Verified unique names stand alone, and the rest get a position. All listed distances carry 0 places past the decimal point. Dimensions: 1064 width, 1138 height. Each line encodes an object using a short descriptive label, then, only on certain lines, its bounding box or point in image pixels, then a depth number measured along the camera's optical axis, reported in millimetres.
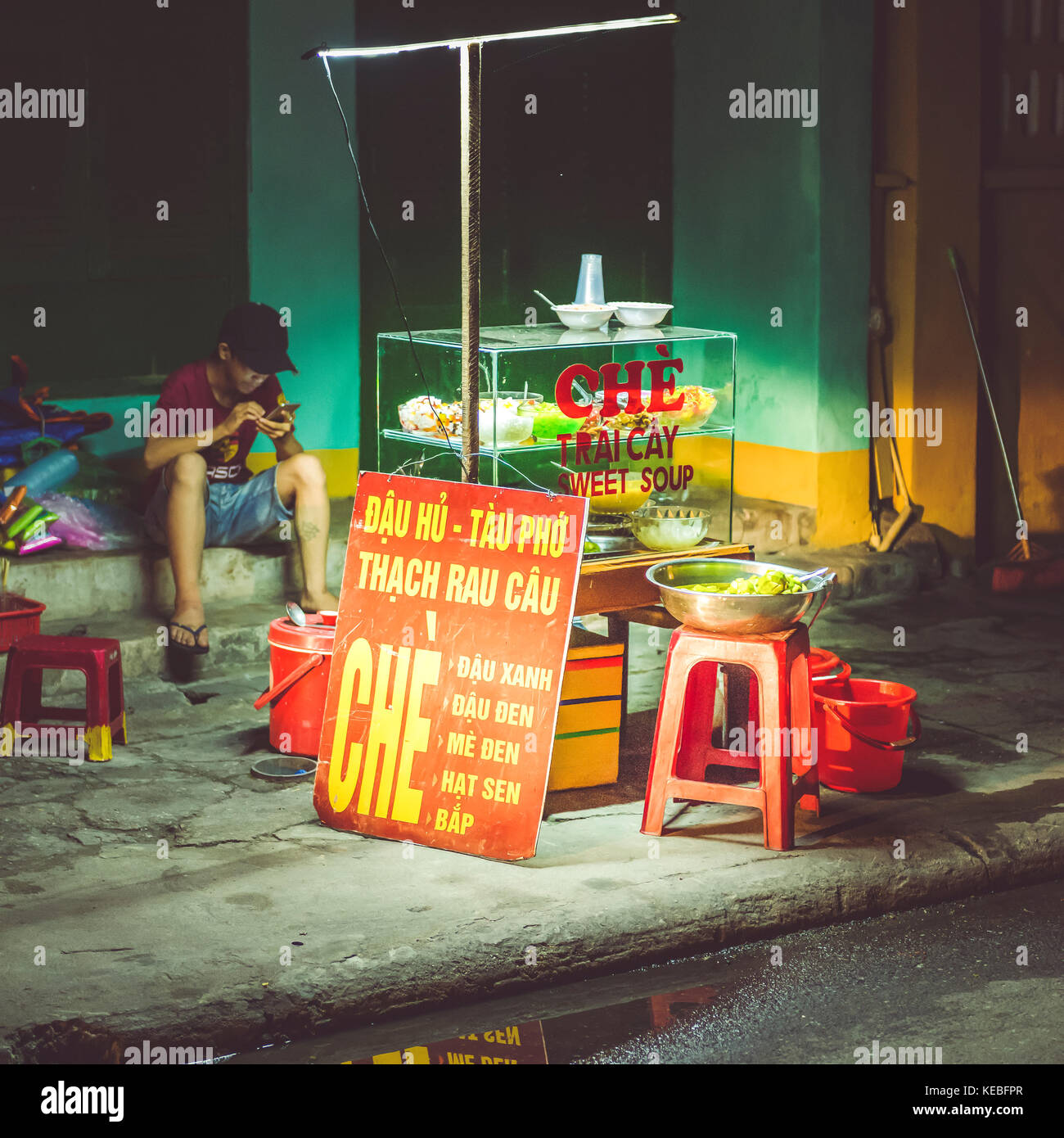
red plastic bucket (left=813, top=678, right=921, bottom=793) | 6191
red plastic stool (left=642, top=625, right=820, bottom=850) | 5613
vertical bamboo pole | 5770
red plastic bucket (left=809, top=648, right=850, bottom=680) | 6488
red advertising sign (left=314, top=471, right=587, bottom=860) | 5562
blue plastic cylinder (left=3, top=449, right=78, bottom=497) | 8031
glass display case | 6246
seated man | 7754
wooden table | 6242
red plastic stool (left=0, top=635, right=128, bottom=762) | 6621
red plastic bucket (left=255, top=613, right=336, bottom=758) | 6438
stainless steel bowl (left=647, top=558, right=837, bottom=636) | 5586
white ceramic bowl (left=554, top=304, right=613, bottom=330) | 6566
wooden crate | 6223
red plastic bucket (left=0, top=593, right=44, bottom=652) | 6918
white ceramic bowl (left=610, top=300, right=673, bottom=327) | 6688
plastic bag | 8164
